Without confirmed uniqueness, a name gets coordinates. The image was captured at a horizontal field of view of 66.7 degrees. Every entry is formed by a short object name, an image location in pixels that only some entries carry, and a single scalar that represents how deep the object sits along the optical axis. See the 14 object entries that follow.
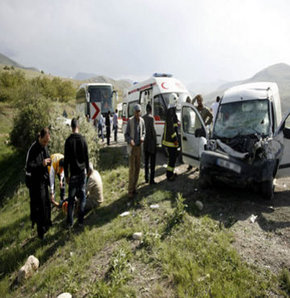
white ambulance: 8.22
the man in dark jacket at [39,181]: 4.02
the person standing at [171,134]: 5.24
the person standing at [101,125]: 11.86
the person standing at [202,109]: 6.54
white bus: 15.92
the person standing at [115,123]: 12.37
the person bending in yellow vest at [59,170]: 4.99
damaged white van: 4.08
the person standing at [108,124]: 11.14
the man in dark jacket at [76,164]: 3.89
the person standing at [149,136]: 5.12
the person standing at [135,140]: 4.82
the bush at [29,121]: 11.03
